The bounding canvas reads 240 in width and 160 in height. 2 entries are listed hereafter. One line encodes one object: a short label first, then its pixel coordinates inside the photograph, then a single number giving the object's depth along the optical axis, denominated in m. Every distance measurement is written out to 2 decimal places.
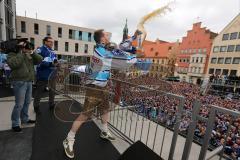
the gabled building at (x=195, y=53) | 39.41
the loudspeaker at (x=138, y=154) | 1.94
